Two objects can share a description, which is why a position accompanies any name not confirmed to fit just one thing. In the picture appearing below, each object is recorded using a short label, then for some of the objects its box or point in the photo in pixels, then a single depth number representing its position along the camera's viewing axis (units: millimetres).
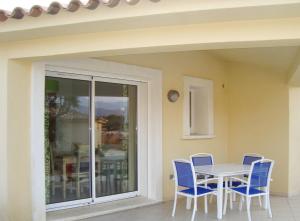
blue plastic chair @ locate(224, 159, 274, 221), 6590
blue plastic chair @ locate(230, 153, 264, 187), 7789
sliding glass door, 6902
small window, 9284
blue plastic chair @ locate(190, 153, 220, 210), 7750
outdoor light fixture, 8406
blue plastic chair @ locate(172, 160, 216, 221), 6523
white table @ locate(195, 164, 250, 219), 6594
